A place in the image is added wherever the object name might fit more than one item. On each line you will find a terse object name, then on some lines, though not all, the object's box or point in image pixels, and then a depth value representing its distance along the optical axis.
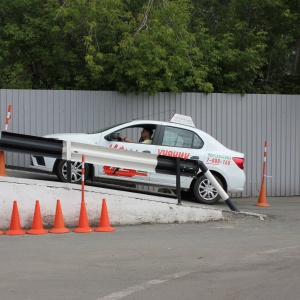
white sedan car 12.95
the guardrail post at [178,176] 11.51
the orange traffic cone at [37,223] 10.06
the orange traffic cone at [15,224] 10.03
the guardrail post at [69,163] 11.23
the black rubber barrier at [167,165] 11.63
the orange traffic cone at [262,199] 14.37
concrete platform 10.57
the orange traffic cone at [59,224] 10.16
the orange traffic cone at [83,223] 10.25
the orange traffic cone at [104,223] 10.38
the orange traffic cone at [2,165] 11.31
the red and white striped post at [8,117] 13.89
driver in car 13.46
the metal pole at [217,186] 11.76
